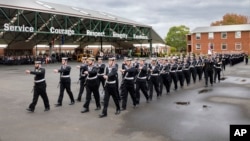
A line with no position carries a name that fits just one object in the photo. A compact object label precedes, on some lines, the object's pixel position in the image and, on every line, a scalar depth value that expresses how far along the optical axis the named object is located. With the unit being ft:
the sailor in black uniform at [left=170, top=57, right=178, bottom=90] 48.58
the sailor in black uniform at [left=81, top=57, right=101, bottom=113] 32.35
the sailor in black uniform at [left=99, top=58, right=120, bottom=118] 30.51
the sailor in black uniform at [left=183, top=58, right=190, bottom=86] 54.51
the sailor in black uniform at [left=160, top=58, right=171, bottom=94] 45.00
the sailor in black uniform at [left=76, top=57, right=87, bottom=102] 39.30
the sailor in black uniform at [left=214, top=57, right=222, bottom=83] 58.34
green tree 303.68
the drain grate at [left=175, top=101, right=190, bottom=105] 37.81
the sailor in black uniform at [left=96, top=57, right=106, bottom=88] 36.47
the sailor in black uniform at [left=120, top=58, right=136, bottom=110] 34.19
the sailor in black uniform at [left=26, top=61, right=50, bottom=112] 32.53
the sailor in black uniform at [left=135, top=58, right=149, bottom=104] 37.06
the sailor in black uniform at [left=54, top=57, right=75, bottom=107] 35.78
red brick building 209.46
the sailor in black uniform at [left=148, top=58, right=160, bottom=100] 40.93
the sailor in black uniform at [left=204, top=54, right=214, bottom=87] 54.95
